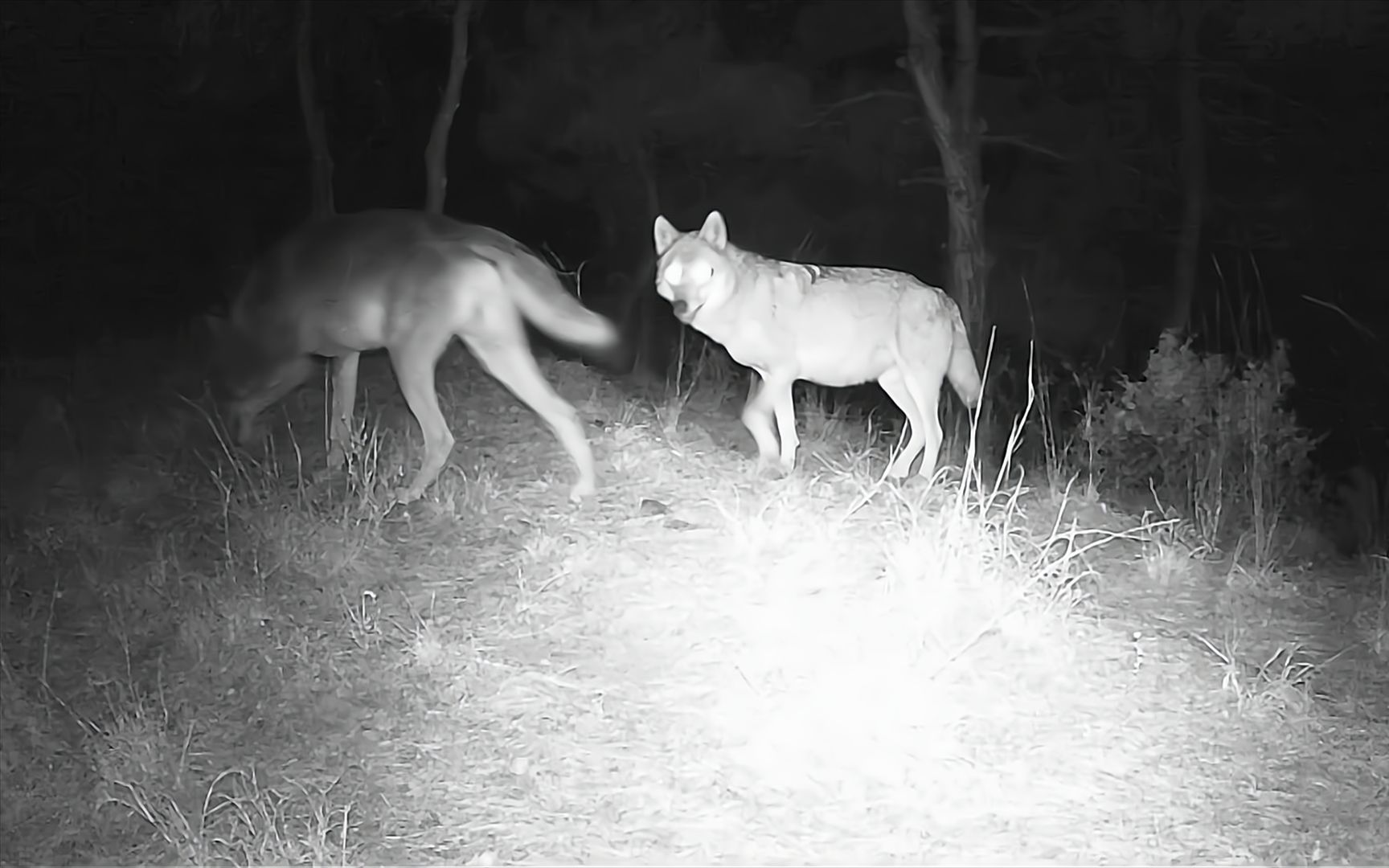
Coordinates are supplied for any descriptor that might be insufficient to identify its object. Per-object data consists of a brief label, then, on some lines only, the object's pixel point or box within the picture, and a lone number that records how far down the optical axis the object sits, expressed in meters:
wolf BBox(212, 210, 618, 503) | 2.50
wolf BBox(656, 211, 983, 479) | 2.56
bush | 2.57
